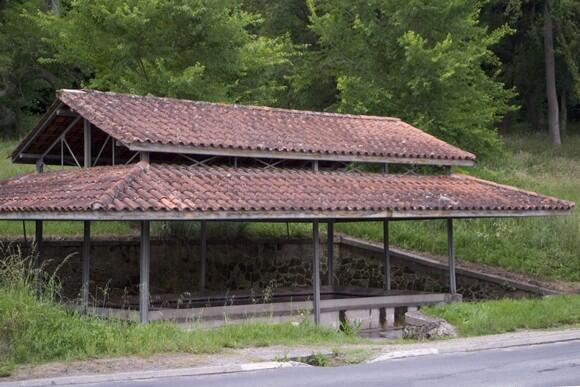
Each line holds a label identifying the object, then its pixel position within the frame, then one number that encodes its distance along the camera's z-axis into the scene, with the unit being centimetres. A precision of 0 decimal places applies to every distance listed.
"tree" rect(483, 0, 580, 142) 3725
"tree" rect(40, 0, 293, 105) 2325
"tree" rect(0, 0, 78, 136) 3456
